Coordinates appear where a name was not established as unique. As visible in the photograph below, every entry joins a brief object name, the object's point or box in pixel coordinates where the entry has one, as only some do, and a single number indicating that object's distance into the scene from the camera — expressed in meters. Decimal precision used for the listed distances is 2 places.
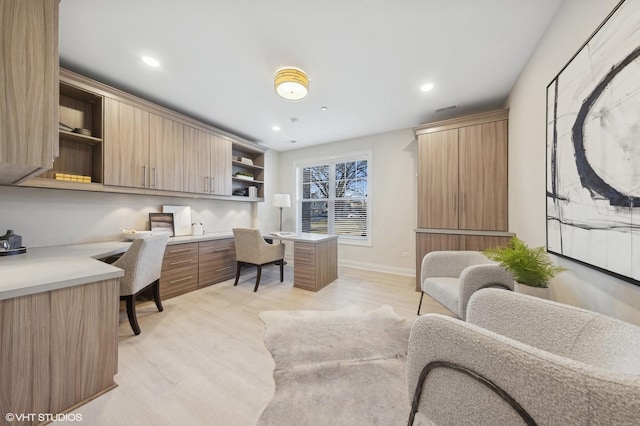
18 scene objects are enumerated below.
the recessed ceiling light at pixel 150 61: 2.14
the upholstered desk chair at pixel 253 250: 3.12
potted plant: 1.37
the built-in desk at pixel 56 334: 1.09
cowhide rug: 1.24
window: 4.49
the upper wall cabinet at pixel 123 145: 2.35
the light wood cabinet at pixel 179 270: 2.80
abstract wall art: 0.93
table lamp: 4.57
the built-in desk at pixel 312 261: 3.17
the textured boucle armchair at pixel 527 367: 0.50
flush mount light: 2.11
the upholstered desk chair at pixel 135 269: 1.98
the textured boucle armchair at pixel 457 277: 1.65
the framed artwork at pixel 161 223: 3.12
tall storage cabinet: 2.79
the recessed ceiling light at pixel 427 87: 2.58
